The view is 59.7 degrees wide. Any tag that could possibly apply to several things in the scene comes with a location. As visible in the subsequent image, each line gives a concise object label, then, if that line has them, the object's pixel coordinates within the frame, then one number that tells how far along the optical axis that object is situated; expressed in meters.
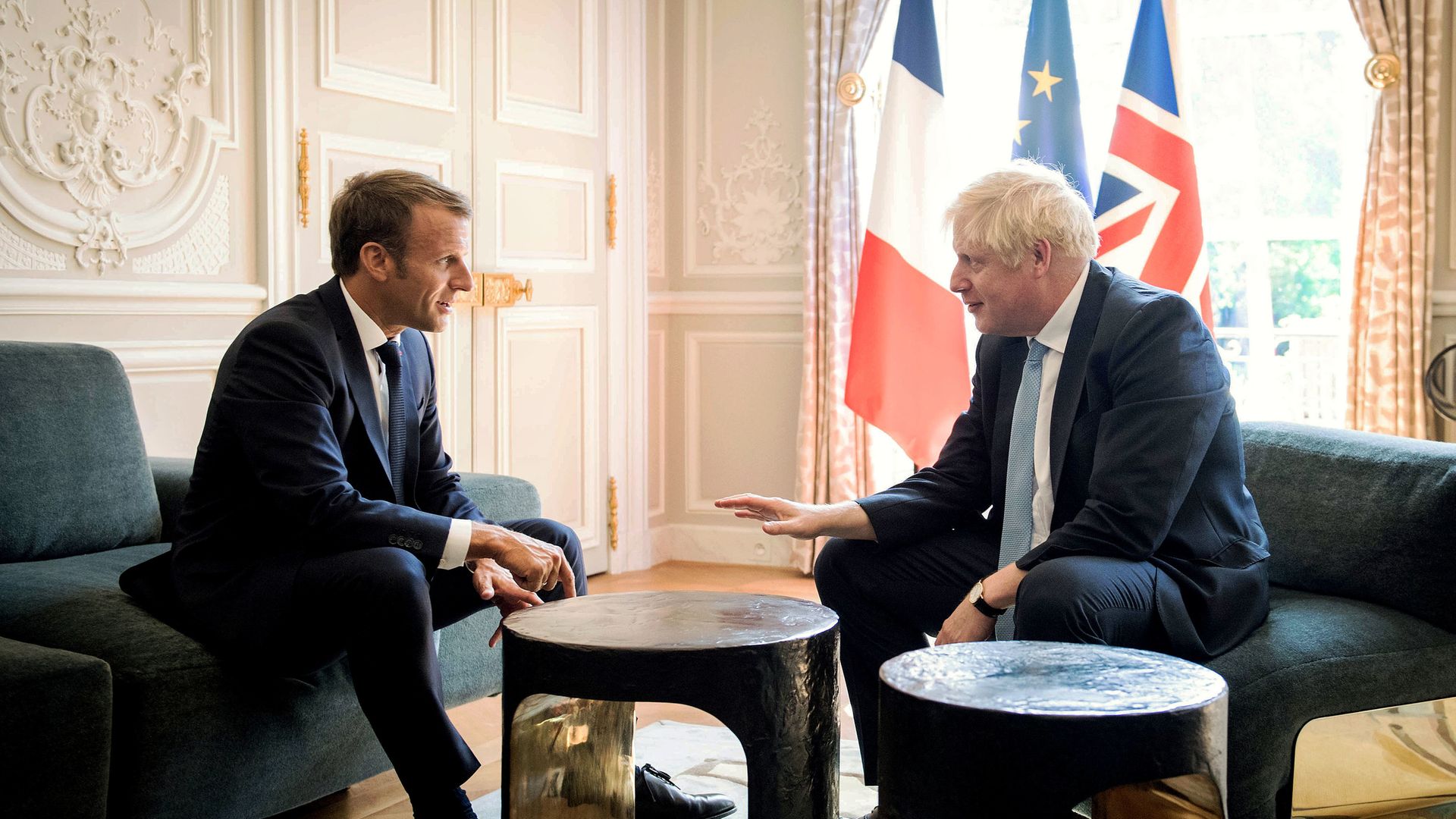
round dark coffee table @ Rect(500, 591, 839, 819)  1.55
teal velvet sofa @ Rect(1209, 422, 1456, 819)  1.79
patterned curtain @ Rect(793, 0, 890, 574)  4.18
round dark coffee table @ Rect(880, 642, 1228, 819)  1.29
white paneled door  3.24
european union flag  3.77
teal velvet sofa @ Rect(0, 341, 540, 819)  1.58
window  3.99
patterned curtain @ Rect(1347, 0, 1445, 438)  3.56
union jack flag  3.66
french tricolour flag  3.95
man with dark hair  1.79
